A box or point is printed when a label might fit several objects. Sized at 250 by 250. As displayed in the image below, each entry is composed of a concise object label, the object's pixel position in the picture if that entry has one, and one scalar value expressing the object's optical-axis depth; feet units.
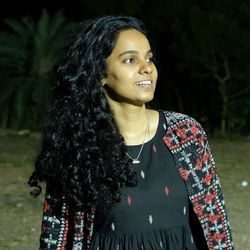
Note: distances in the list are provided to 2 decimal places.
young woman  7.88
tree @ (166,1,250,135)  47.03
